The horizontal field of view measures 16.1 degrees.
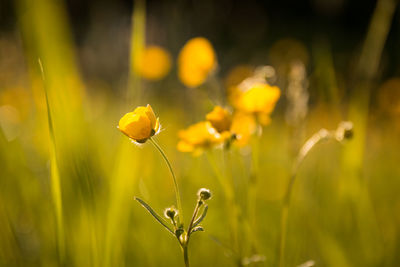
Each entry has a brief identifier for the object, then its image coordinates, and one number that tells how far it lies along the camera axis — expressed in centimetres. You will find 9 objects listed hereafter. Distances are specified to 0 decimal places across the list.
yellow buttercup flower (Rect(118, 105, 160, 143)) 58
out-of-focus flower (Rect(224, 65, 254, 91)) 126
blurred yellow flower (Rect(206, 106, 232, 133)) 60
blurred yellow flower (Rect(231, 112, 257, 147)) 64
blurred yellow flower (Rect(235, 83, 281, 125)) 64
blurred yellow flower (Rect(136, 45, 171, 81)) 156
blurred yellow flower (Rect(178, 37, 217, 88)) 72
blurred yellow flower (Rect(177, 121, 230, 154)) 63
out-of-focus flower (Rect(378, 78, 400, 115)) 115
